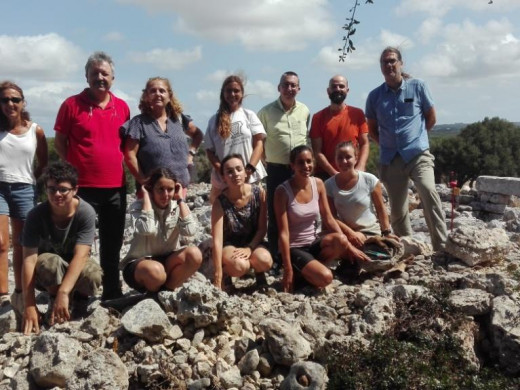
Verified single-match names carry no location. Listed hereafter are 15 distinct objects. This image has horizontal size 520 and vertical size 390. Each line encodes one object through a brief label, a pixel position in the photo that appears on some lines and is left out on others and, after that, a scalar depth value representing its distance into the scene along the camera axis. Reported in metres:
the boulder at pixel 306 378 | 4.75
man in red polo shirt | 6.10
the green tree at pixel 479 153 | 38.78
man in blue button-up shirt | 7.48
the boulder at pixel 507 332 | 5.57
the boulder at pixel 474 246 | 7.27
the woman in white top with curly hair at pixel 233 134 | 6.80
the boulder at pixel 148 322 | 5.20
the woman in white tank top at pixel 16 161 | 6.20
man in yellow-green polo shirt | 7.31
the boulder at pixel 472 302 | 5.92
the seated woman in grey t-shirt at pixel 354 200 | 6.88
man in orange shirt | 7.33
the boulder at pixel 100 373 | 4.73
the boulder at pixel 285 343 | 5.04
